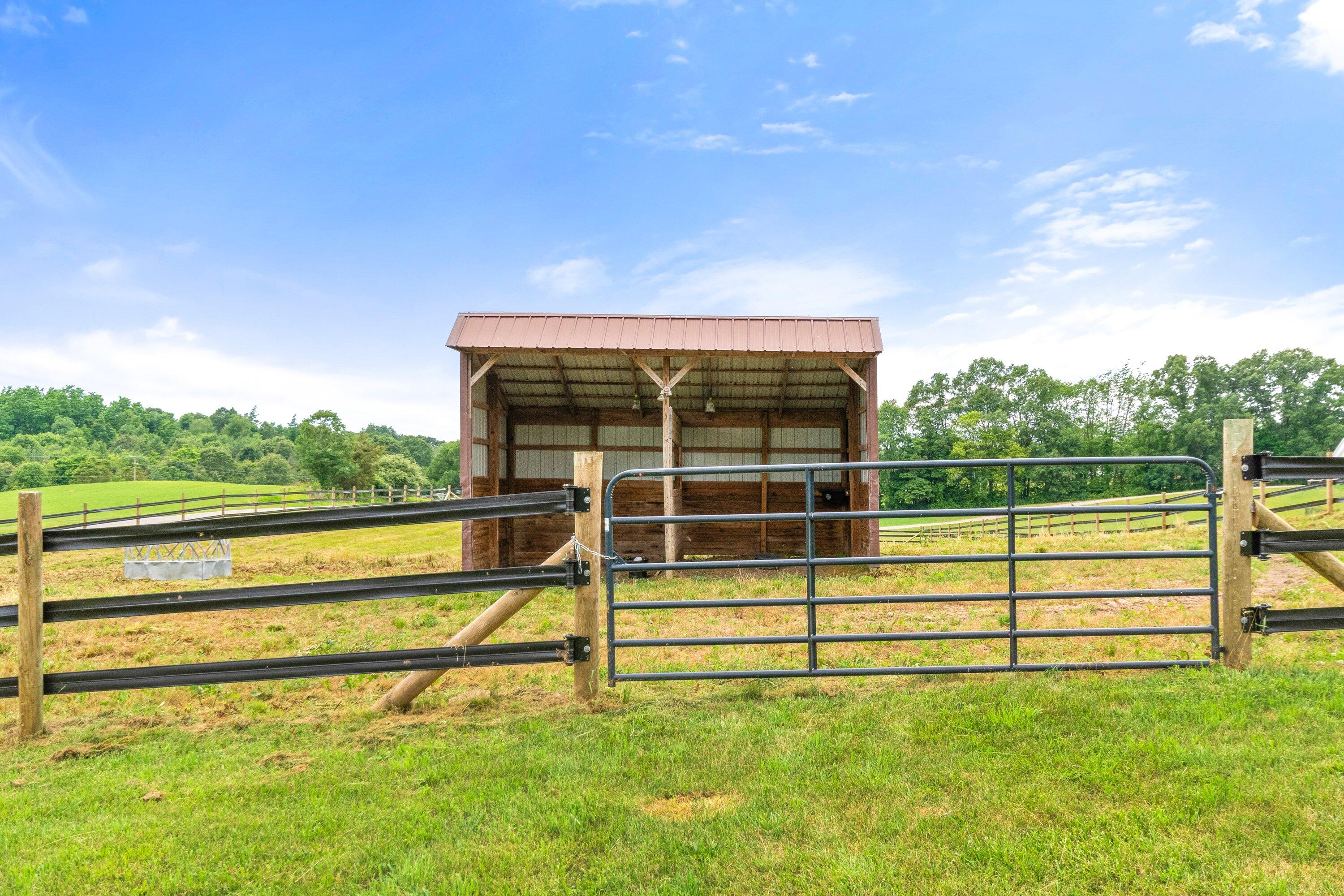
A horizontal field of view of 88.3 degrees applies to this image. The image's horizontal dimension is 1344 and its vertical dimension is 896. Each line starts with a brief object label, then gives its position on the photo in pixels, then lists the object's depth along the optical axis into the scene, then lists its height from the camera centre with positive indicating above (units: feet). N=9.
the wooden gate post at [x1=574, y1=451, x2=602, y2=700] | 14.33 -2.60
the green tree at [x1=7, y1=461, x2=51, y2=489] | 249.34 -5.25
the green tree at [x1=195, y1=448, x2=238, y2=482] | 294.25 -2.13
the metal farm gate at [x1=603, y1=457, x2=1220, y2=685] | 14.39 -2.96
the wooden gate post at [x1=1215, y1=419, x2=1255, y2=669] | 15.03 -2.03
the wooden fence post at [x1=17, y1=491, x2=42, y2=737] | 13.64 -3.20
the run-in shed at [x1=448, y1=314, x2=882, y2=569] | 38.68 +3.13
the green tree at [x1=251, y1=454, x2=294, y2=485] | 291.79 -4.51
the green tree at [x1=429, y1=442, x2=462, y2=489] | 248.52 -2.65
